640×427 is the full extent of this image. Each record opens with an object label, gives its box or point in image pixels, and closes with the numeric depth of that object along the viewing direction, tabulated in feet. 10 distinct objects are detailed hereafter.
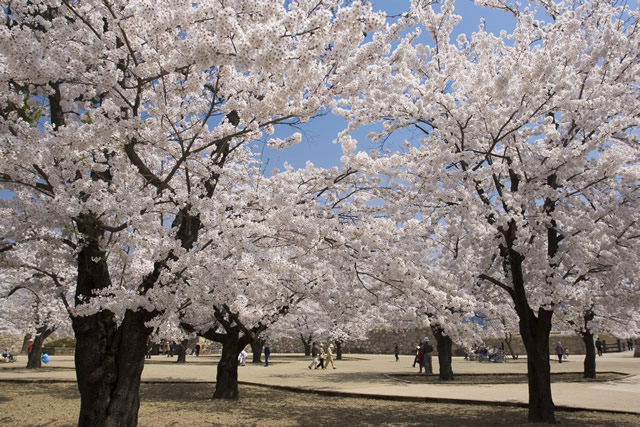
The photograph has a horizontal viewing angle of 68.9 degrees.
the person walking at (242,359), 82.38
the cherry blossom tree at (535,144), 23.18
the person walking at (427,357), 64.28
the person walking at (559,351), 87.76
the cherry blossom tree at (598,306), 24.94
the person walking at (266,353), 83.77
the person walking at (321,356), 74.38
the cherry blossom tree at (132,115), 13.56
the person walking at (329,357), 77.52
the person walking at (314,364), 75.44
